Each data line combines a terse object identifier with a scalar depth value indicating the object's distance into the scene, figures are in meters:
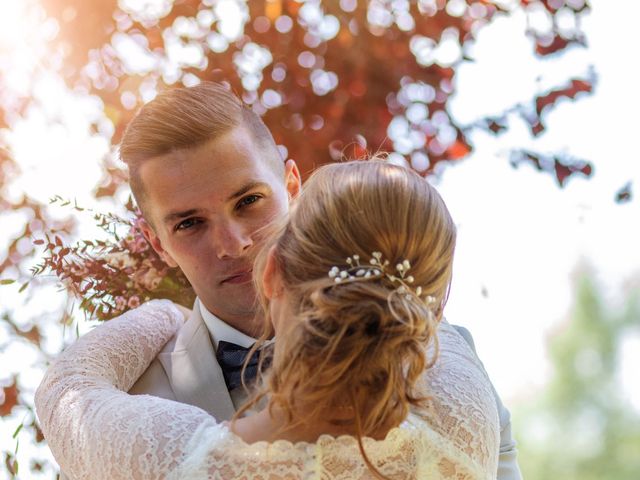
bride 2.45
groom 3.35
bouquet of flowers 3.67
